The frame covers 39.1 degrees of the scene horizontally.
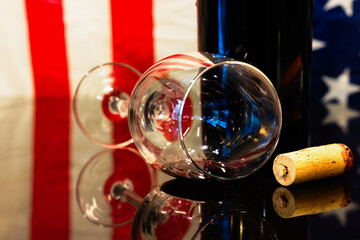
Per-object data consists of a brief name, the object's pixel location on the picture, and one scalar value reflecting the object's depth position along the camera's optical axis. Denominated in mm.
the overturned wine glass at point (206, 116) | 601
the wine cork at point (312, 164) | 608
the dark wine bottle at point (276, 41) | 679
